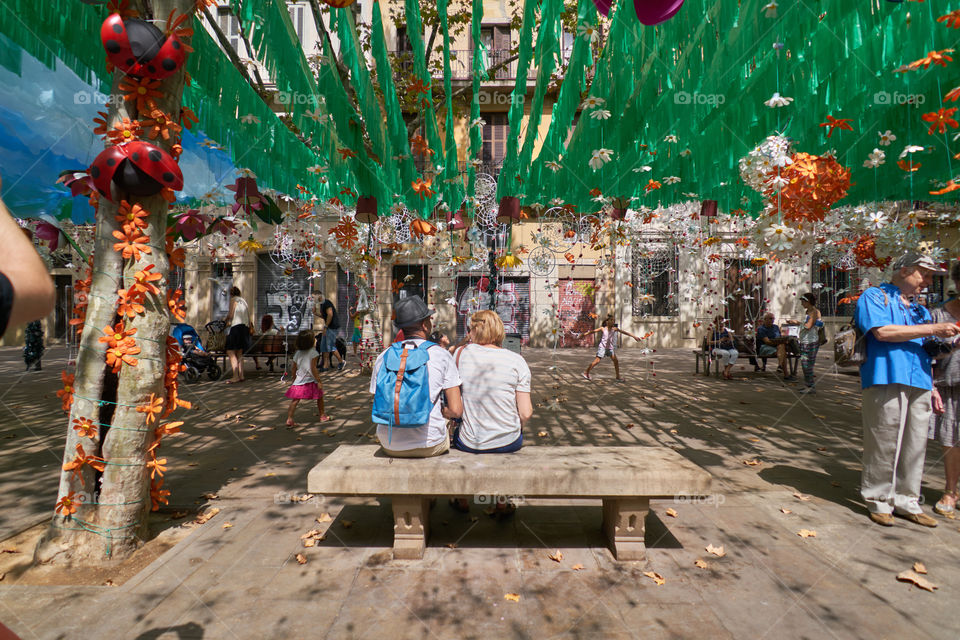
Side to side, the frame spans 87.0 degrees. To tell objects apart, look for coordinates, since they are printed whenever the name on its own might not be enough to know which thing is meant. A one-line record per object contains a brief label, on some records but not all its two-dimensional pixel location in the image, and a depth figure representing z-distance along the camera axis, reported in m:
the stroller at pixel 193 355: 9.70
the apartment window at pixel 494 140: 19.81
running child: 10.48
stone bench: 3.00
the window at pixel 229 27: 16.91
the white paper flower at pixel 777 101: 4.04
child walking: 6.41
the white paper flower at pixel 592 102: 5.37
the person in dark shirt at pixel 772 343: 10.78
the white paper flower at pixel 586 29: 3.83
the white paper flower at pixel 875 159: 5.98
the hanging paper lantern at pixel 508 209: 7.97
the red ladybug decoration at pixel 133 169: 2.88
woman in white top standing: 10.21
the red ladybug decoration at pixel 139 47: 2.82
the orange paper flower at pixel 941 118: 3.50
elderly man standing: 3.62
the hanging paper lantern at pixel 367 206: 7.84
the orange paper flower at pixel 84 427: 3.07
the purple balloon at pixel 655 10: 2.76
